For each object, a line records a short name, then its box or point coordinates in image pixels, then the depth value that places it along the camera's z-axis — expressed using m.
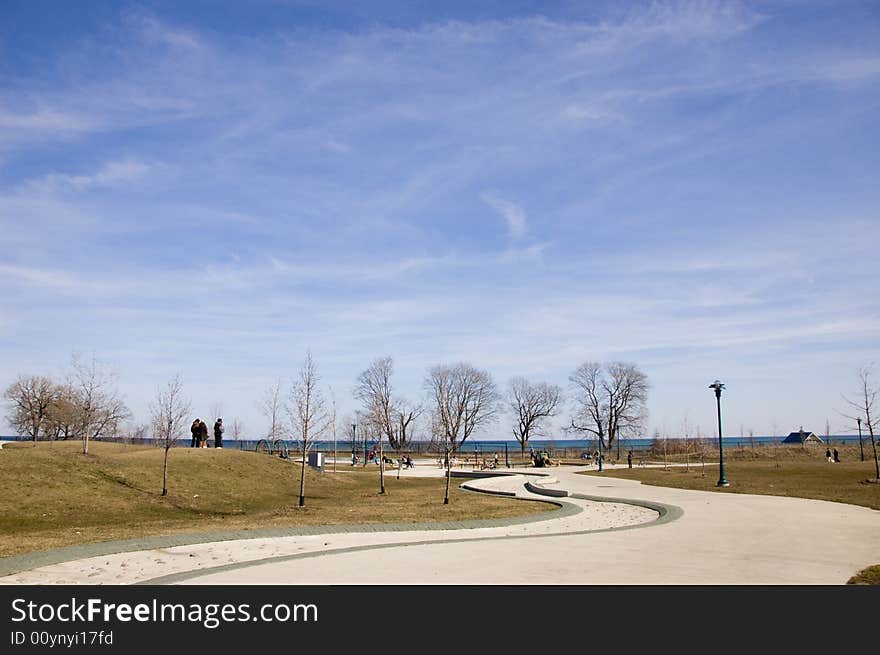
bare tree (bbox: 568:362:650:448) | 90.75
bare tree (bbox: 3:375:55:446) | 46.72
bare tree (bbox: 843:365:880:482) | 33.50
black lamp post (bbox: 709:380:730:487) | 32.25
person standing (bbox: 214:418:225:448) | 39.86
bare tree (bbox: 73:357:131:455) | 32.79
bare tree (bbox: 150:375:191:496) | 25.63
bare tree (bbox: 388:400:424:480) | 92.56
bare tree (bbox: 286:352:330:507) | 23.56
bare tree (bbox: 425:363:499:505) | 95.00
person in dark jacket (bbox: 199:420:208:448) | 38.38
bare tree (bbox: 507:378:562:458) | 101.62
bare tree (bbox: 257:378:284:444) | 54.91
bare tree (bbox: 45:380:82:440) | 44.84
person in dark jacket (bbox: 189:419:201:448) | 38.21
